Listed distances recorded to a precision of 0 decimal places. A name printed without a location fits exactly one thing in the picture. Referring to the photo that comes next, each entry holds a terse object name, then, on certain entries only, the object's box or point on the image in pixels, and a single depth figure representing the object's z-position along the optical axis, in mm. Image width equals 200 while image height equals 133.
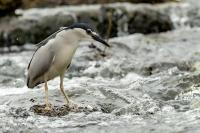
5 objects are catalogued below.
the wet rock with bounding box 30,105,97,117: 13227
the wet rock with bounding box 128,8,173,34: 29719
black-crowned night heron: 12750
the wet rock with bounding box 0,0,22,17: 28422
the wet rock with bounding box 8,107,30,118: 13086
